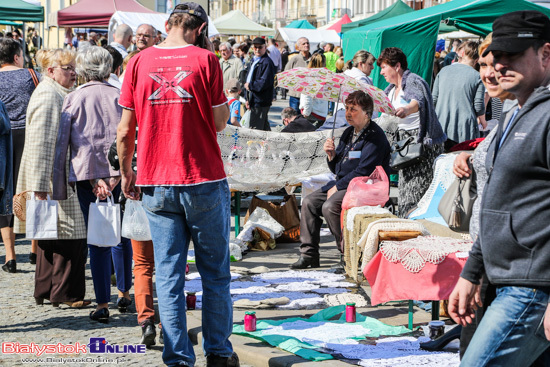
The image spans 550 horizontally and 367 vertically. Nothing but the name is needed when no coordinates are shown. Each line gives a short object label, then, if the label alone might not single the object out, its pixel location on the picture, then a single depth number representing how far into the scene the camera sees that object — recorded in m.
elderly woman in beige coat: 6.36
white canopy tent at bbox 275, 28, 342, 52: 34.19
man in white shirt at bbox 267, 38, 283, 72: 21.16
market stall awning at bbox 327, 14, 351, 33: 35.27
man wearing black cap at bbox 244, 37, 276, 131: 15.33
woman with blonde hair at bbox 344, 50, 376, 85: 11.59
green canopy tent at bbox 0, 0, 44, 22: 21.22
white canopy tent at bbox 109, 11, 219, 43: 18.56
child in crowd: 12.10
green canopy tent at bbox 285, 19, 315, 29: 39.94
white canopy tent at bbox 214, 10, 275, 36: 35.56
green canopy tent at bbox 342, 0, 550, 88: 12.96
